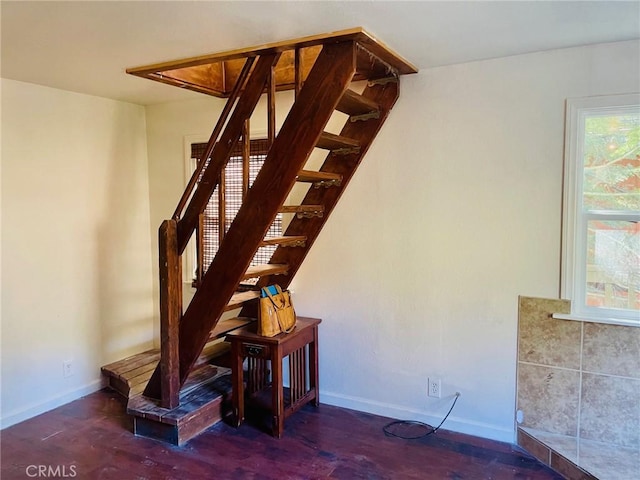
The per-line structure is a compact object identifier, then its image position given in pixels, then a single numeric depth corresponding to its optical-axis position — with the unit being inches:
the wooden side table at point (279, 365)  118.3
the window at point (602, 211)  102.7
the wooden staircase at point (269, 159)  98.2
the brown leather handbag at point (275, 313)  120.4
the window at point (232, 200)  145.6
